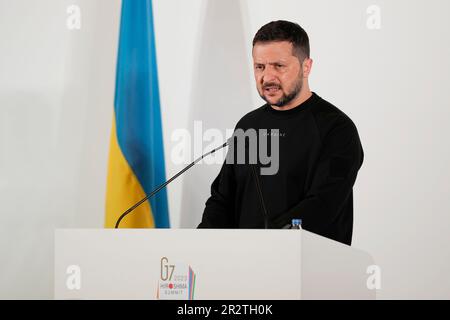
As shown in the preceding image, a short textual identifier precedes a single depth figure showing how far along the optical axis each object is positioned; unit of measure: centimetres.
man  721
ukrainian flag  786
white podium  430
